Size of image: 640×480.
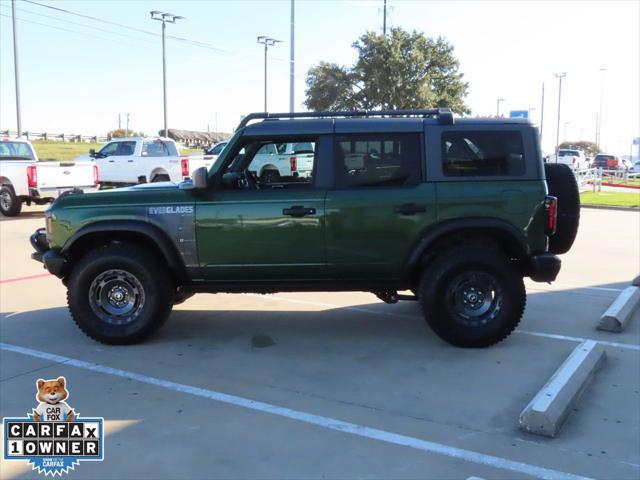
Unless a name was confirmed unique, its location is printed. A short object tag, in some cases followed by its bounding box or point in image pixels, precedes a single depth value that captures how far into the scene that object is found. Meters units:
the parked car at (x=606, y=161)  48.66
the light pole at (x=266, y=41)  43.67
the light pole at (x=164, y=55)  38.75
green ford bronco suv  5.44
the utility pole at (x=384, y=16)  41.59
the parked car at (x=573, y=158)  39.41
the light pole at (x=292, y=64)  29.64
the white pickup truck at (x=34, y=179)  14.85
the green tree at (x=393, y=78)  40.53
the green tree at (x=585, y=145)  102.30
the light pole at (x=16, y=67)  28.81
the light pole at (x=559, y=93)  61.40
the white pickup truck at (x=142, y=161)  19.14
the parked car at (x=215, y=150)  22.32
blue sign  18.45
